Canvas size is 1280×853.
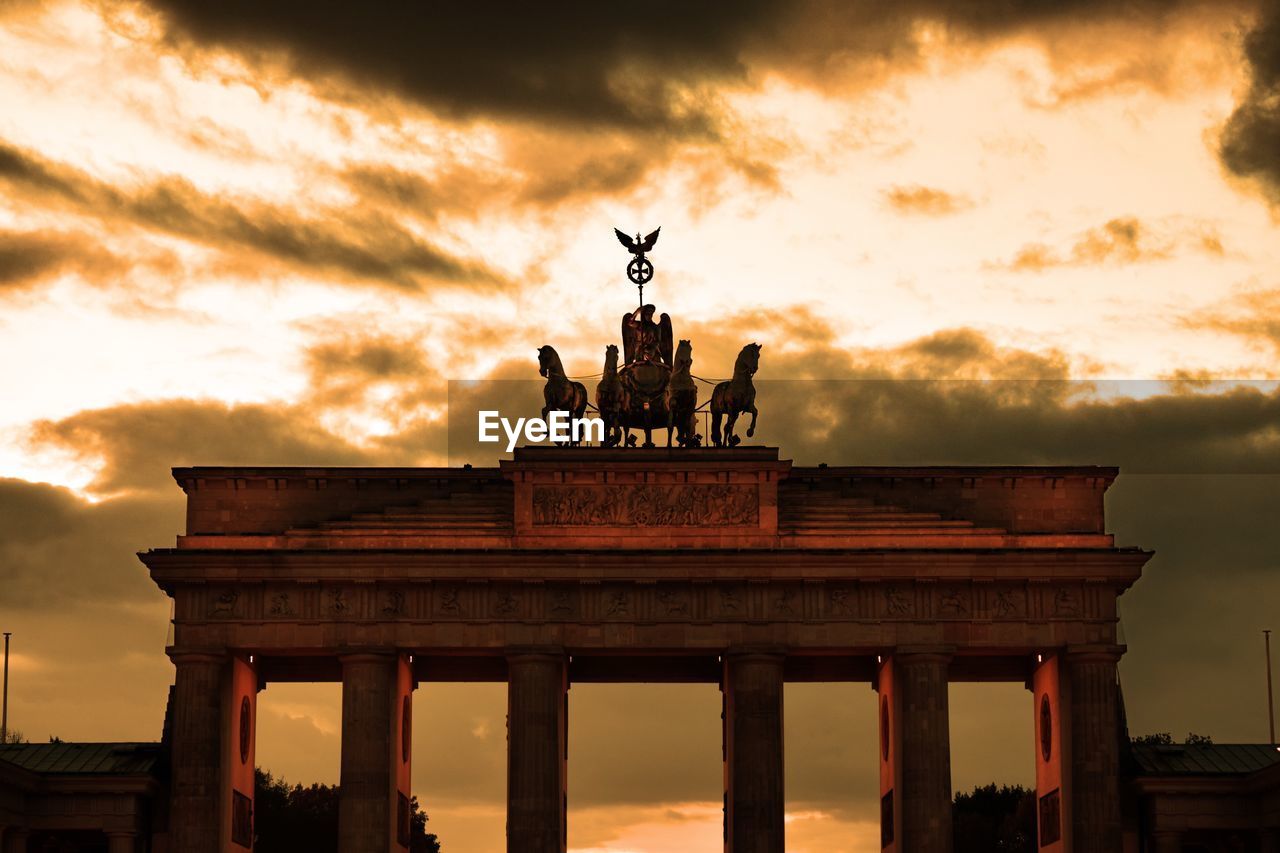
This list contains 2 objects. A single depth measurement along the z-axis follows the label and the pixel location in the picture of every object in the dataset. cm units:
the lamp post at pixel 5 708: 9512
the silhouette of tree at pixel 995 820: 15350
